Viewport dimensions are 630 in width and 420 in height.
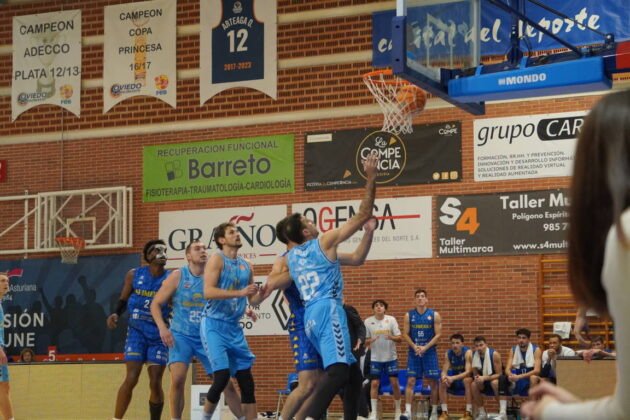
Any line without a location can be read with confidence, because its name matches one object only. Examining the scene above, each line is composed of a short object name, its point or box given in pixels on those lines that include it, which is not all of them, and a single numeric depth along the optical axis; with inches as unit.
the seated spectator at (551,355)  604.7
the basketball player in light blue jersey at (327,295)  319.0
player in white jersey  644.1
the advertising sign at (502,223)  654.5
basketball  555.2
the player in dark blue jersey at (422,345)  637.9
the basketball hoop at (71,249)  765.3
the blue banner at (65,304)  768.3
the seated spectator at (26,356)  754.8
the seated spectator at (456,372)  625.3
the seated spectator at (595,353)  411.8
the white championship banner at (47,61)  813.2
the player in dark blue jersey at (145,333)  439.8
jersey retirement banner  753.0
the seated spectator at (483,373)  618.2
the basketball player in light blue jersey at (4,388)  428.5
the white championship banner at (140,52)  784.9
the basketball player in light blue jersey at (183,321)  395.9
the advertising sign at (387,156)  689.0
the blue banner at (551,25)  565.0
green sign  741.9
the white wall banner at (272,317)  722.2
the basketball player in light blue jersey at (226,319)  372.5
